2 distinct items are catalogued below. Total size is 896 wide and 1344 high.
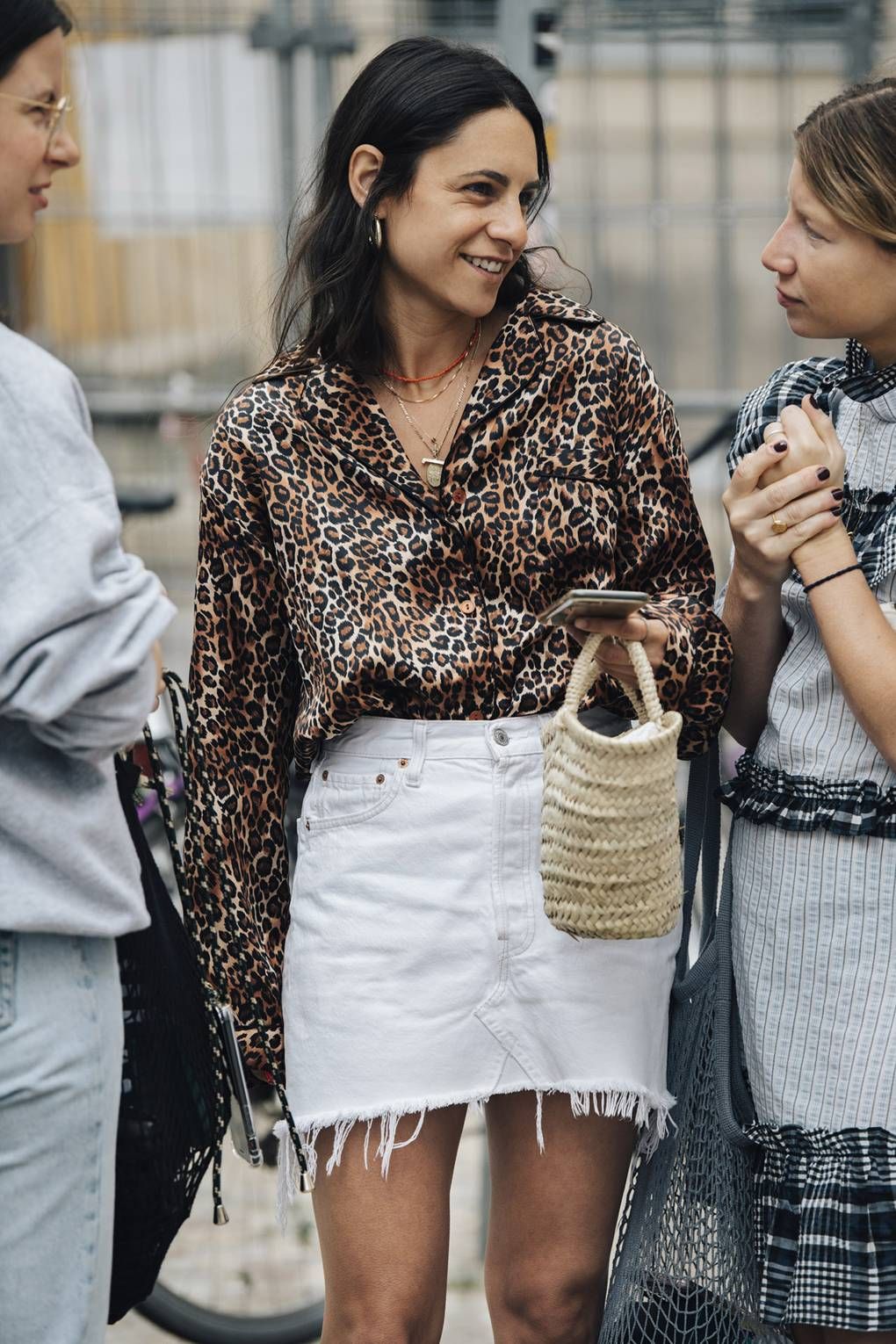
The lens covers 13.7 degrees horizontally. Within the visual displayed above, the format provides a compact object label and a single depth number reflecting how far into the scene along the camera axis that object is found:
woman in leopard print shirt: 3.51
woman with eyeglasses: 3.08
